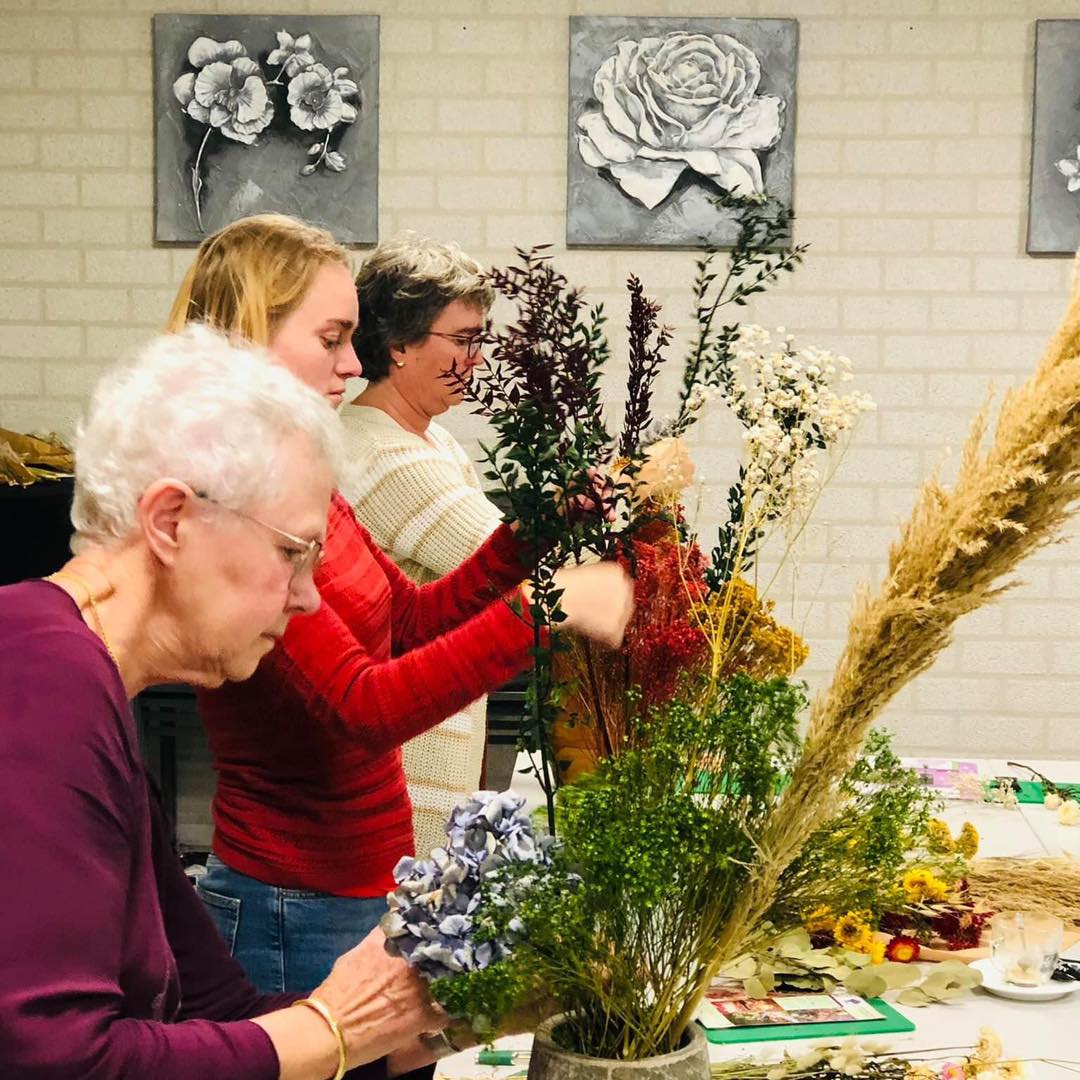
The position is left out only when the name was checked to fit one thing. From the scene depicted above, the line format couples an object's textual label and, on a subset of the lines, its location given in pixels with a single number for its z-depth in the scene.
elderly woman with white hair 0.99
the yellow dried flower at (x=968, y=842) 2.03
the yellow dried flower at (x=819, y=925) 1.70
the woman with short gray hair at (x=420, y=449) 2.38
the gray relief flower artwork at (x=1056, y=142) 4.40
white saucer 1.65
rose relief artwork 4.43
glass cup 1.67
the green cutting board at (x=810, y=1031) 1.51
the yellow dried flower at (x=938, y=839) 1.22
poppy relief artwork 4.47
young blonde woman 1.64
